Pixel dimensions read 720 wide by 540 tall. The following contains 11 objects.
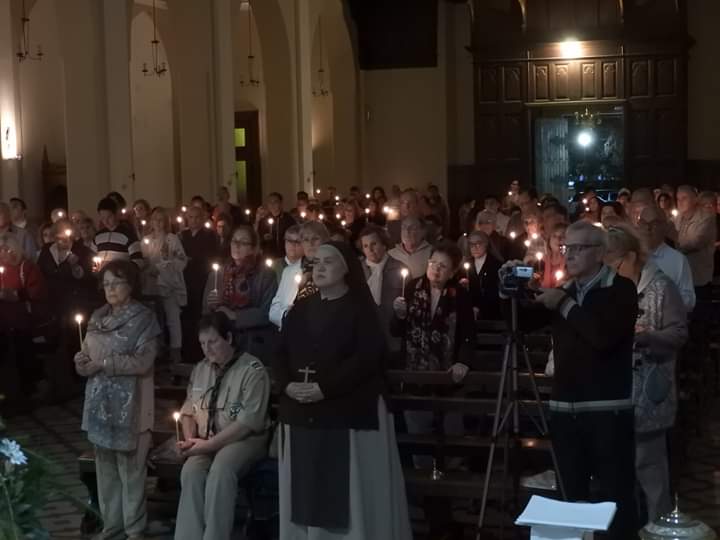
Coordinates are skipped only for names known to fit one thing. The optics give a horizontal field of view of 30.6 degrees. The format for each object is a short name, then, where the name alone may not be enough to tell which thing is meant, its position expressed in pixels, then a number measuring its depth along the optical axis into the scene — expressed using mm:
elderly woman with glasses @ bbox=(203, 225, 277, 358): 9648
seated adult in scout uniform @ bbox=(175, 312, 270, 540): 7379
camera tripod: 6703
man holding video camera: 6188
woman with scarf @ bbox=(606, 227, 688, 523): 7293
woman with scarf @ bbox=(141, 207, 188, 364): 14219
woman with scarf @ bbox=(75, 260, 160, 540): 7832
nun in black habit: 6715
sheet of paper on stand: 3771
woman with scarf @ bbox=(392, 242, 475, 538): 8375
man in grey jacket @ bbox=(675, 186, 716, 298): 12680
